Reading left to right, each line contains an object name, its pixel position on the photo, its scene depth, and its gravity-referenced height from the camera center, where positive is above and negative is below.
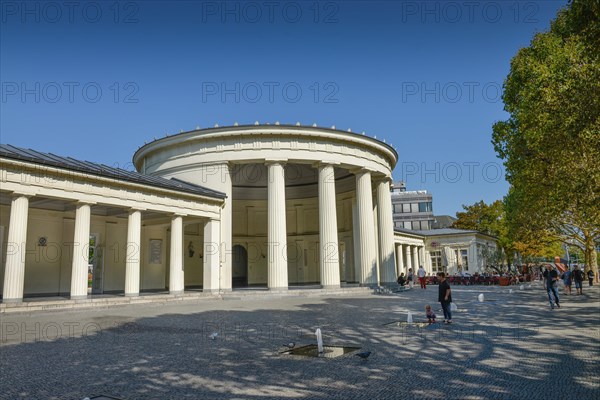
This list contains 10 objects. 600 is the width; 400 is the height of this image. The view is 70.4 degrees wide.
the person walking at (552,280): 17.02 -0.74
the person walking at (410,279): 38.41 -1.27
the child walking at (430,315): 12.68 -1.50
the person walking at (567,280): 23.99 -1.08
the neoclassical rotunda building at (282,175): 27.33 +6.61
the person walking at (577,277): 24.31 -0.93
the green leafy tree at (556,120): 12.80 +5.11
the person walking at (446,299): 12.99 -1.06
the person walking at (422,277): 35.84 -1.02
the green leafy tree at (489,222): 58.11 +6.54
